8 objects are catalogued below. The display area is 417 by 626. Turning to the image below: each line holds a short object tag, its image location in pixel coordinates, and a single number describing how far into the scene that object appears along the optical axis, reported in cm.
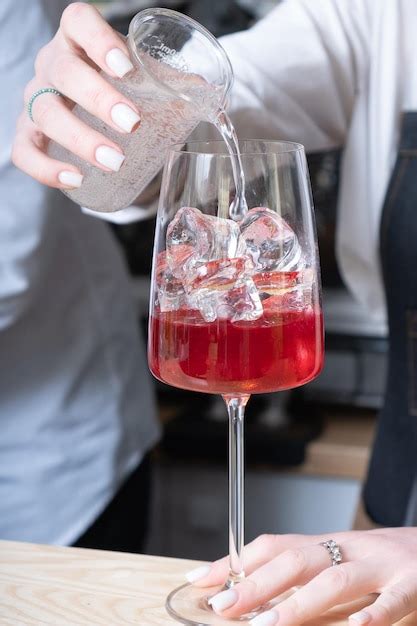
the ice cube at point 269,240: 70
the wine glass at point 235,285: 70
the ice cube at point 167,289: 71
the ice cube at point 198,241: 70
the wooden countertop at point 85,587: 72
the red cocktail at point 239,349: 71
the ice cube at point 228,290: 70
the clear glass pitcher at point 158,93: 75
